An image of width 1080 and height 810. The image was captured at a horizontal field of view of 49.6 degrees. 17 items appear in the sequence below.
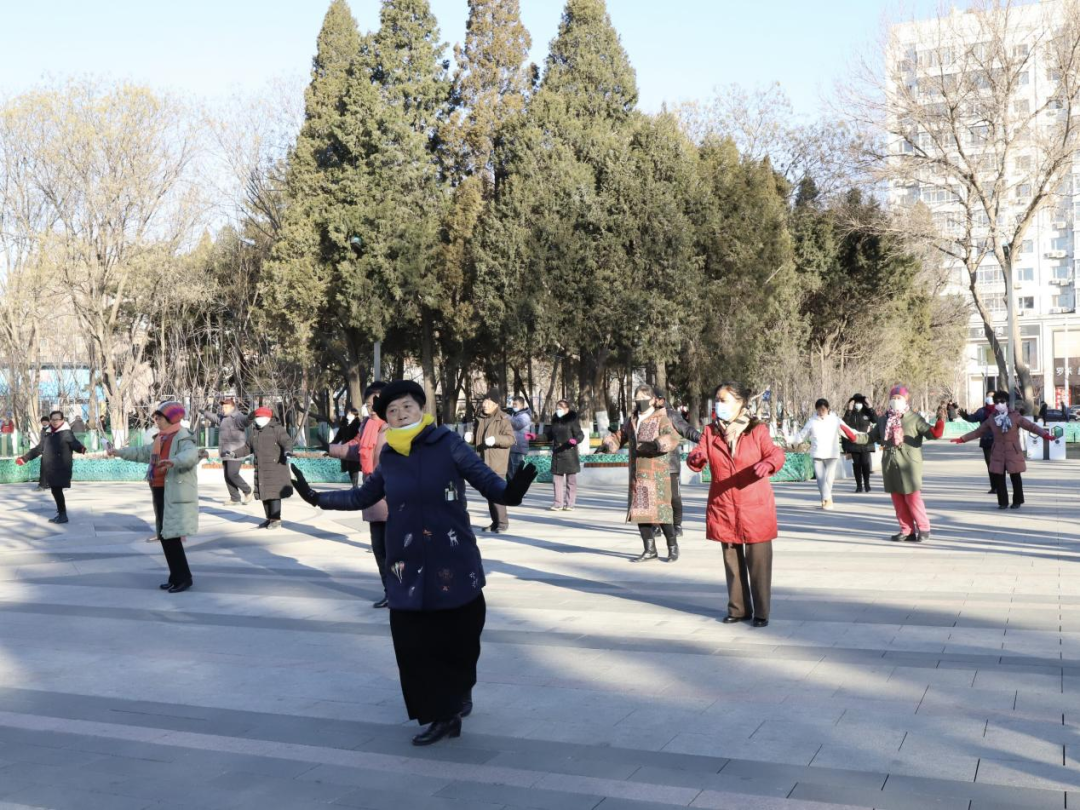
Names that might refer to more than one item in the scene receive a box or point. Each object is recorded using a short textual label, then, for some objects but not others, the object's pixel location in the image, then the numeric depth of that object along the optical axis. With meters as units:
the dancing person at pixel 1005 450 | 15.48
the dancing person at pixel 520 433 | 17.02
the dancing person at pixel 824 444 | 16.48
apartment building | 32.28
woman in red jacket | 7.71
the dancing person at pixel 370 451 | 9.11
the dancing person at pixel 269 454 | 14.54
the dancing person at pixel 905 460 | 11.66
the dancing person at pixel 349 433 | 11.33
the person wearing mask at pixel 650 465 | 10.73
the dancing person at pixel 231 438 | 18.03
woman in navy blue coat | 5.25
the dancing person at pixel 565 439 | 16.32
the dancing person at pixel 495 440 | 12.86
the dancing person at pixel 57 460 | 16.22
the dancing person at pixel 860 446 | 19.05
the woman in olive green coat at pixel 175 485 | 10.01
